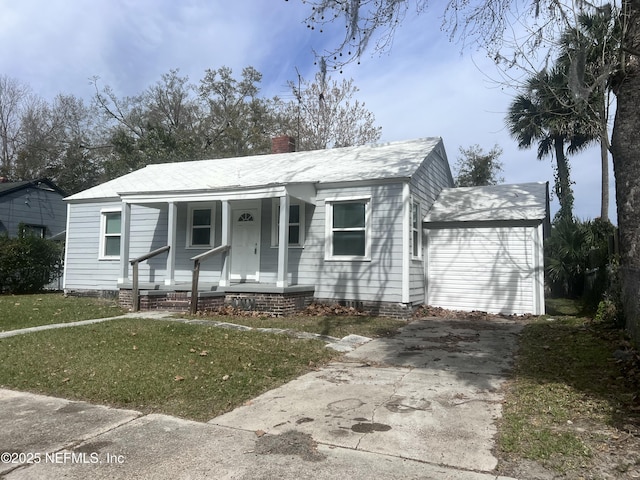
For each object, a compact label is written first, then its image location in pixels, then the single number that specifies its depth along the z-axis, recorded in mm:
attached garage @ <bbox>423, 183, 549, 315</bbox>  12234
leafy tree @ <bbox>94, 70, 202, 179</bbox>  29891
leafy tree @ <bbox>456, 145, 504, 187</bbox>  36875
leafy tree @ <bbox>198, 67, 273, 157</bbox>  33156
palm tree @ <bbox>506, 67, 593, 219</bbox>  22656
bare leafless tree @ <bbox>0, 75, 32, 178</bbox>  33406
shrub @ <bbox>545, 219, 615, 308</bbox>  14259
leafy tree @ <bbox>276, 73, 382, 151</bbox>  29359
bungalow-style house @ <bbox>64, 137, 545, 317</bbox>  11570
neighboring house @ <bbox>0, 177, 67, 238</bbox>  20938
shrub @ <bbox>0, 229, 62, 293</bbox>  15688
